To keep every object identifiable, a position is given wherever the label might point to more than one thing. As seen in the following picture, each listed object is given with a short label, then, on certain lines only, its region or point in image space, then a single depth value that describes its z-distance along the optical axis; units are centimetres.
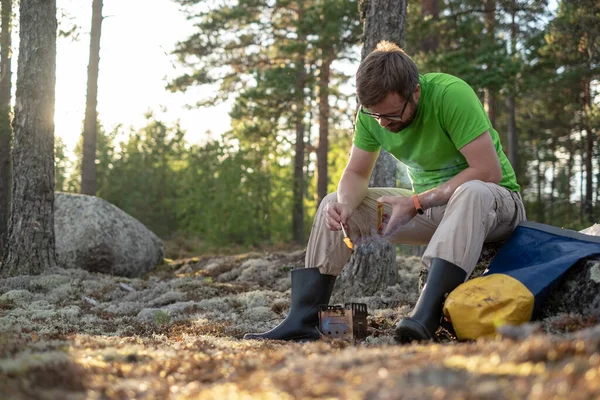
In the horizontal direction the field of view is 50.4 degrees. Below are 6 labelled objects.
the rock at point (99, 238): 954
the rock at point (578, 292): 318
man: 316
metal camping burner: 359
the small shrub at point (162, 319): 462
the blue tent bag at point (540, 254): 319
